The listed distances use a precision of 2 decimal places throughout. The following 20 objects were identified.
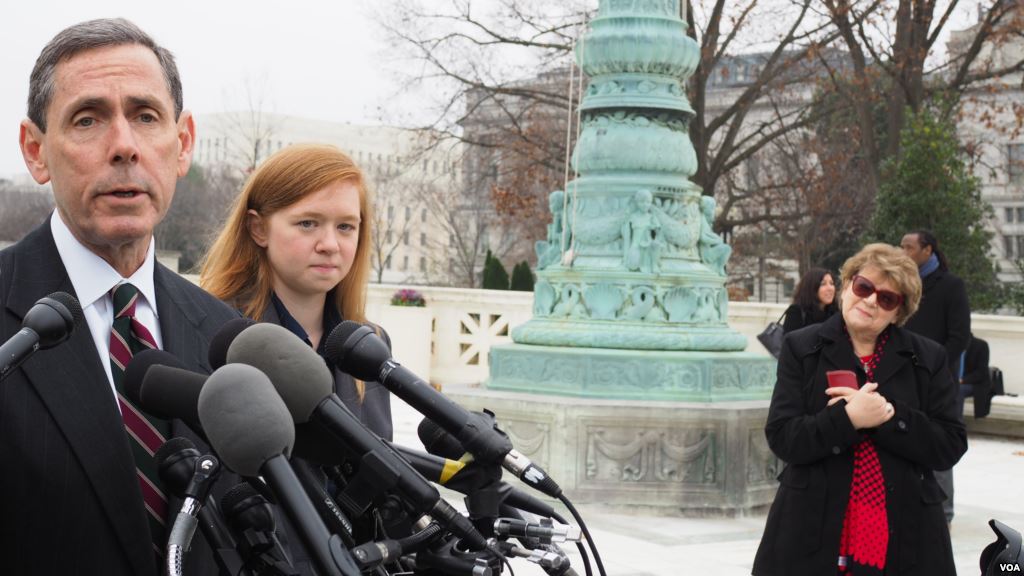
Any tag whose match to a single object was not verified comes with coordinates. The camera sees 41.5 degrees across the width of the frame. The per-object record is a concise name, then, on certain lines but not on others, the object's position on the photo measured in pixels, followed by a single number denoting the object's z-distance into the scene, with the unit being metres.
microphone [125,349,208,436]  2.05
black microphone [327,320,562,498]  2.04
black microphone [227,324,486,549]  1.94
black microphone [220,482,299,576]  1.92
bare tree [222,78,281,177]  61.81
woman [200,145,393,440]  3.61
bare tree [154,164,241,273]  55.75
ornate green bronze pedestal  9.69
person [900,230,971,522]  9.37
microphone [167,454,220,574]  1.78
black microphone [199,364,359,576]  1.74
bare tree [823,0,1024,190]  25.19
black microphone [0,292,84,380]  1.85
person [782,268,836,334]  10.62
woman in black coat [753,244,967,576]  5.09
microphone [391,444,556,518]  2.12
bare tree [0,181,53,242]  59.00
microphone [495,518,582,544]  2.18
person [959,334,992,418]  13.57
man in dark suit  2.25
